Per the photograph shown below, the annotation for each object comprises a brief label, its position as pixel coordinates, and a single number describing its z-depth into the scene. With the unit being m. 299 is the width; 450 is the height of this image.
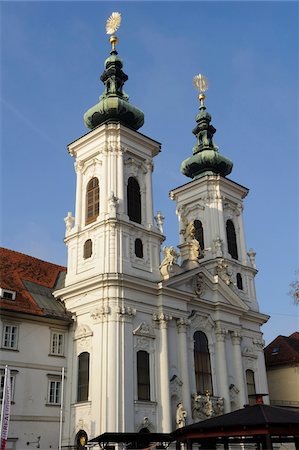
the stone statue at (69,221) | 32.41
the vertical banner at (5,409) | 20.94
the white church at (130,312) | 26.31
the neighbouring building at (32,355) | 25.41
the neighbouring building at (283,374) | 39.84
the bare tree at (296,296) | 21.80
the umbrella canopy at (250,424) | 16.07
